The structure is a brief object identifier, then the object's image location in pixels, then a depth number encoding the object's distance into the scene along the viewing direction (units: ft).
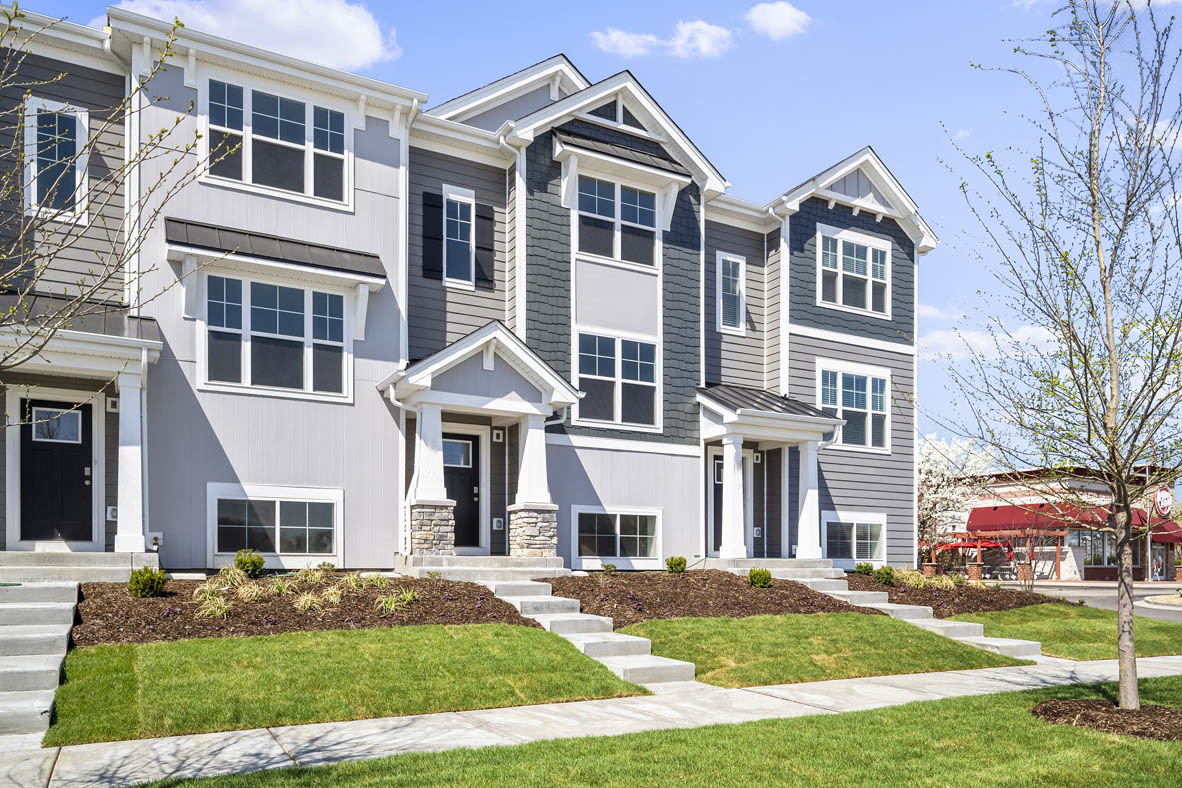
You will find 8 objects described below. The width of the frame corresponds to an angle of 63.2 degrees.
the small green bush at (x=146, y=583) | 36.83
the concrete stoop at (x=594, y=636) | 34.78
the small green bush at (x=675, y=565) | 54.80
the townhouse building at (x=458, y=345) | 45.60
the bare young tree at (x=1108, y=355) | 28.45
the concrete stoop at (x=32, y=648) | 25.11
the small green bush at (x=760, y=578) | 52.44
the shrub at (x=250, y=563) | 42.55
